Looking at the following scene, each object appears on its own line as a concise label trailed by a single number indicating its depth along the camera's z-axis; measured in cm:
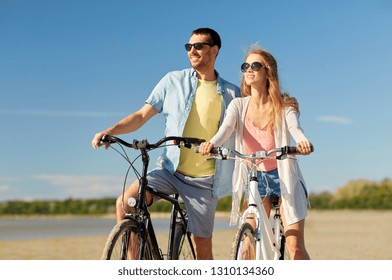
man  513
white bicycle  423
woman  462
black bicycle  407
